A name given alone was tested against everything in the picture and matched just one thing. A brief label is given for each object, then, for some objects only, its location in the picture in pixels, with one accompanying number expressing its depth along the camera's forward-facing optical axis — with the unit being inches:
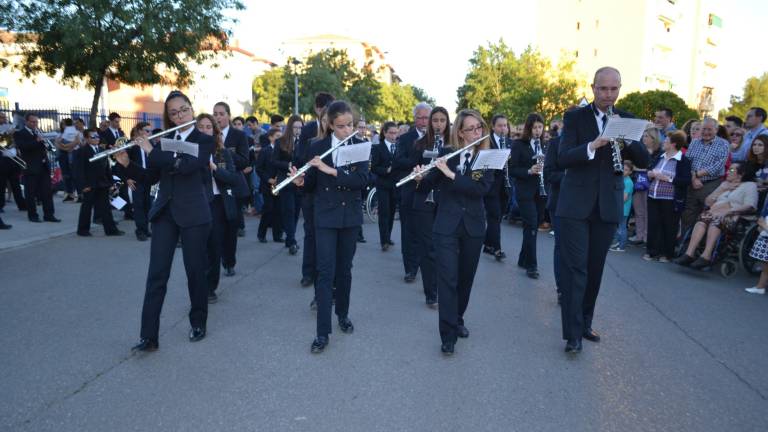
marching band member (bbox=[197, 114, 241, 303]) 231.0
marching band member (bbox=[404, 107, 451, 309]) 237.6
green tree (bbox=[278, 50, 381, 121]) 1609.3
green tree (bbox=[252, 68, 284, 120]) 2415.1
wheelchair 318.3
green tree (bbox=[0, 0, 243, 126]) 484.7
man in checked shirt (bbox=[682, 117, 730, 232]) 362.6
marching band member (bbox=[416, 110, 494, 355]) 186.2
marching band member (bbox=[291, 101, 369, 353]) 190.2
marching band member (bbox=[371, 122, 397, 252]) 337.4
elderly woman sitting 322.0
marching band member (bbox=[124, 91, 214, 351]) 181.2
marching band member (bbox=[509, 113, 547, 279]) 309.9
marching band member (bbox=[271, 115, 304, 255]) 354.0
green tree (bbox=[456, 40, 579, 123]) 1279.5
